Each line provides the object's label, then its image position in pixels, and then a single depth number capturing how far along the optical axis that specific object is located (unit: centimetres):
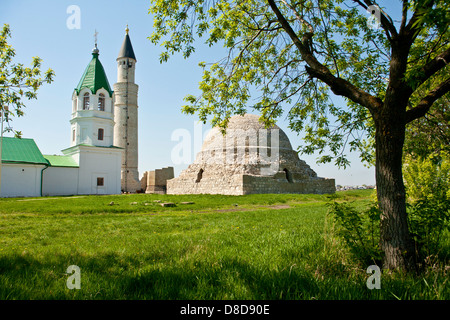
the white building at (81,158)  2455
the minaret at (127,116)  3591
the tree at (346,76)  320
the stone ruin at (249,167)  2575
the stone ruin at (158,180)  3519
